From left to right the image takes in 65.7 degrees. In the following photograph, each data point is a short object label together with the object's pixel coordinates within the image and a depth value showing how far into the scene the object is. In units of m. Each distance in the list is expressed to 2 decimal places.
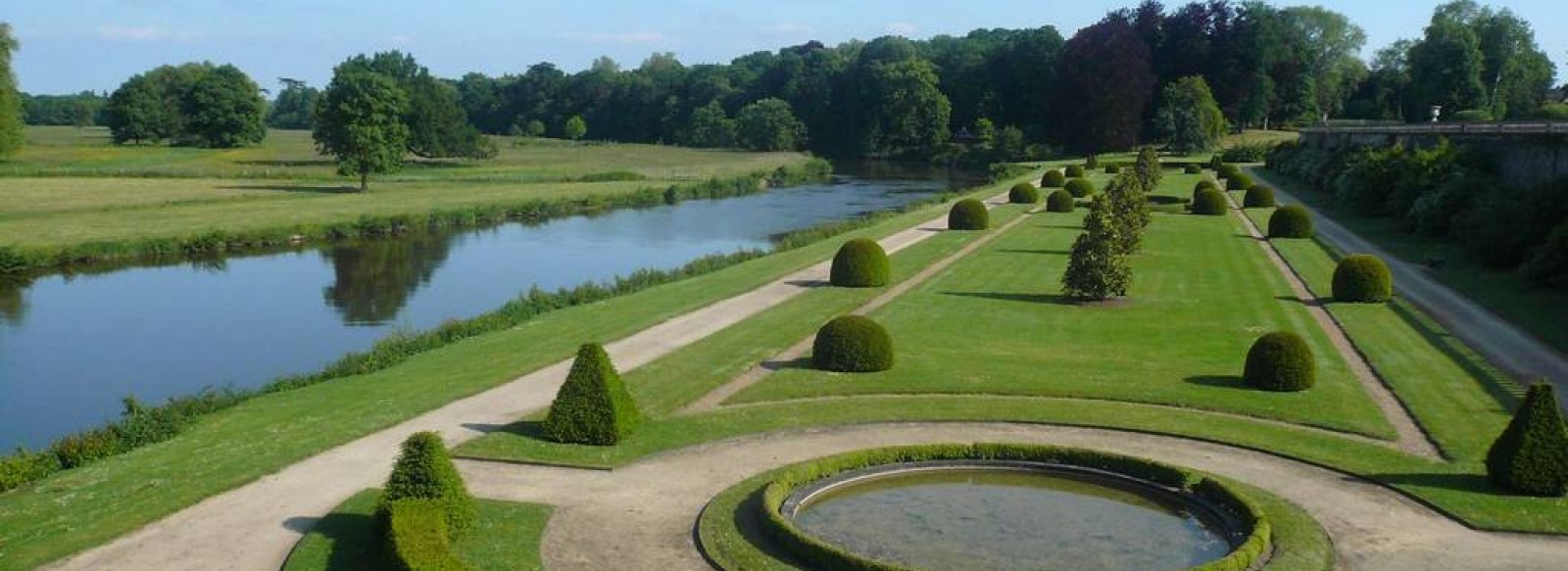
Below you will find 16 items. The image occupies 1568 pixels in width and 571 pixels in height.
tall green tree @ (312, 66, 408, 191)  75.00
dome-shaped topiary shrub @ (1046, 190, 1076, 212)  56.09
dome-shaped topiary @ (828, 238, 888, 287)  33.91
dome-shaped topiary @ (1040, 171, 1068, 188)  71.56
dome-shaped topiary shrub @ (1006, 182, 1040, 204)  62.03
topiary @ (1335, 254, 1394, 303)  30.88
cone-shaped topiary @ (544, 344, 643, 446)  17.69
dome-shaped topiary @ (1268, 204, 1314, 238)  46.03
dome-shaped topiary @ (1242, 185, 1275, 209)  58.78
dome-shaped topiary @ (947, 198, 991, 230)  49.03
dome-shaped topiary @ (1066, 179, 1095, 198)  64.06
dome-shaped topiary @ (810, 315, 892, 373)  22.83
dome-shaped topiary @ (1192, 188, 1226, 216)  54.81
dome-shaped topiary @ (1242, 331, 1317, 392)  21.30
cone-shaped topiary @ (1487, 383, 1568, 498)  15.48
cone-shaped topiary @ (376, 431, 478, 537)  13.20
